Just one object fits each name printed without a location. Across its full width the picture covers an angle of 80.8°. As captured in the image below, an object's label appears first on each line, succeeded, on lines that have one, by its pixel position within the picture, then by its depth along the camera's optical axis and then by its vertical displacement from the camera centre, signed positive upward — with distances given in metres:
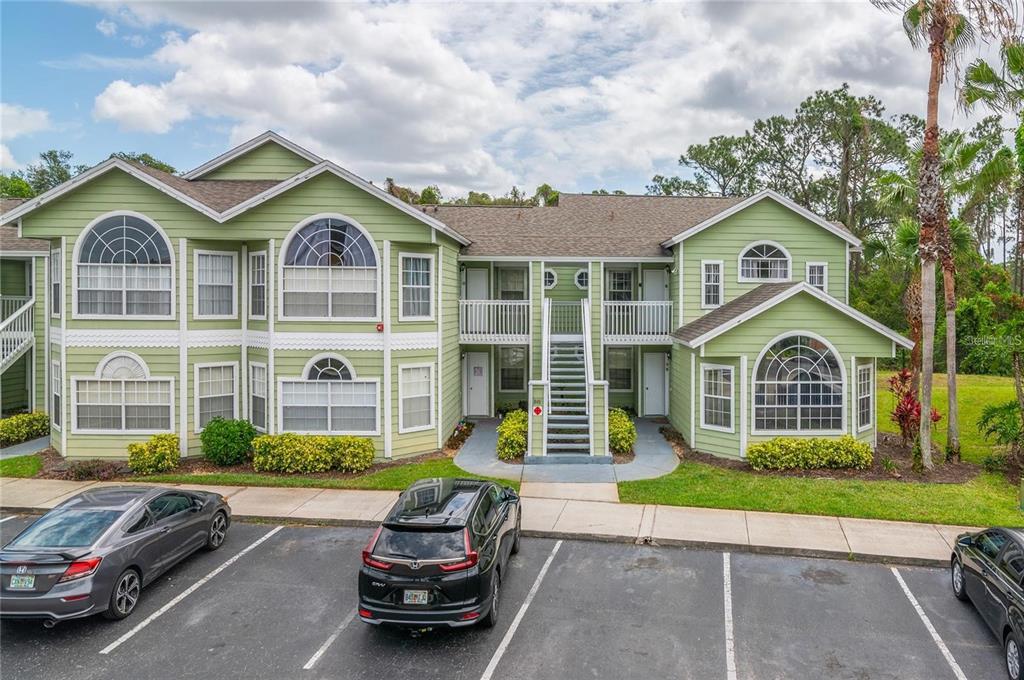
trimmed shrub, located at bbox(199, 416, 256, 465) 15.22 -2.49
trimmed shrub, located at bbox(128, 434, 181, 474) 14.75 -2.74
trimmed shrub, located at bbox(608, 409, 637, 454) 16.66 -2.65
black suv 7.07 -2.72
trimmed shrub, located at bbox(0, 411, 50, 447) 17.38 -2.44
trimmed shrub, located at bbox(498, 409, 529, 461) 16.06 -2.67
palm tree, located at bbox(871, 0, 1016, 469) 13.67 +5.96
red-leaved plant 17.02 -2.08
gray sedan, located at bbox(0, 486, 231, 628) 7.29 -2.74
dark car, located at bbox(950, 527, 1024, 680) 6.69 -3.04
